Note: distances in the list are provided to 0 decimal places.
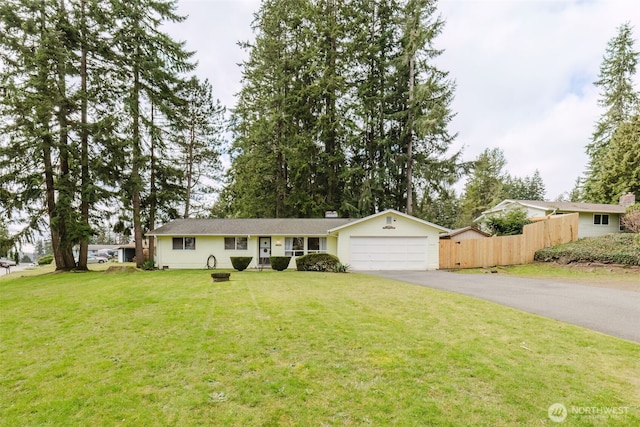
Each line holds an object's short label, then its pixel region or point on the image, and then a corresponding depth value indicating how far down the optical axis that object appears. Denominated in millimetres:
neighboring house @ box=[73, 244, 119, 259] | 52700
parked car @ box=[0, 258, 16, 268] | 36125
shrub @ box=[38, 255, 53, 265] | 37806
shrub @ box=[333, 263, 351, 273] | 16891
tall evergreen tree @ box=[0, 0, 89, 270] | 16672
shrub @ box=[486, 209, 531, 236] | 19672
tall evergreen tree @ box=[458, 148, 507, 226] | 43406
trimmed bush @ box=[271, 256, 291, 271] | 17172
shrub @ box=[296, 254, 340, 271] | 17188
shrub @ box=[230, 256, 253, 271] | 16672
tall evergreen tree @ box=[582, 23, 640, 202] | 29297
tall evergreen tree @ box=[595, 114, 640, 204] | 24734
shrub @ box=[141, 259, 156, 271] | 18972
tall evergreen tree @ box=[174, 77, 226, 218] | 27062
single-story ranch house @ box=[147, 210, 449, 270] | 18156
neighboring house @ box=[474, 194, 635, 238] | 21969
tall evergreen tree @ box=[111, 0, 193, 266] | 19562
